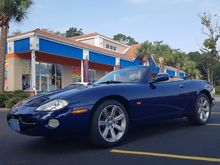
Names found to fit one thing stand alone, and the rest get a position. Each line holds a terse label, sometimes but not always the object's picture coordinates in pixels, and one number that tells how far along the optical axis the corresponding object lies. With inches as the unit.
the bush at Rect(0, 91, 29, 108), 635.5
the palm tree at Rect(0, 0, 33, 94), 705.6
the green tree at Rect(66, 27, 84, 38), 2994.6
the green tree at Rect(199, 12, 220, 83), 1897.1
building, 813.3
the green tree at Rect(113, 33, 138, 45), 3570.4
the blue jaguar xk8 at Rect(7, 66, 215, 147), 169.0
